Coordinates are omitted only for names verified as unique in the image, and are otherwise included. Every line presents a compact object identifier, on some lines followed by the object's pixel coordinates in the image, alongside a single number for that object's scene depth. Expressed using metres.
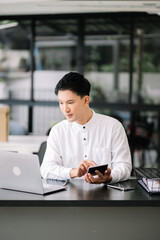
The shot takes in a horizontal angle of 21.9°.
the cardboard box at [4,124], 4.96
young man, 2.90
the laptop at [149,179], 2.45
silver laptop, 2.38
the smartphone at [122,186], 2.56
